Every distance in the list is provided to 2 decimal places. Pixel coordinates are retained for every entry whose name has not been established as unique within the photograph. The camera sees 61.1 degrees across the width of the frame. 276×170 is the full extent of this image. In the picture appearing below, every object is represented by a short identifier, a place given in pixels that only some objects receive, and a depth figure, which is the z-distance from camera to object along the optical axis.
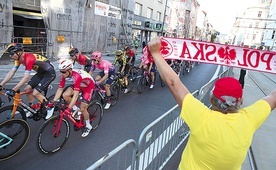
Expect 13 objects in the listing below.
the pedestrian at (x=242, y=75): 7.11
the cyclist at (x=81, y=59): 6.92
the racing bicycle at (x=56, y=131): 4.15
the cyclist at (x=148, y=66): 10.06
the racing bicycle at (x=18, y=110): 4.42
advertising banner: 19.92
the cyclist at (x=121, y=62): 8.64
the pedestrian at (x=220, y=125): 1.68
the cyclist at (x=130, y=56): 9.88
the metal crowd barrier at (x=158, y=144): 2.91
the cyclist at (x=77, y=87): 4.51
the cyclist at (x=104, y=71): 6.79
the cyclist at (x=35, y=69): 4.71
